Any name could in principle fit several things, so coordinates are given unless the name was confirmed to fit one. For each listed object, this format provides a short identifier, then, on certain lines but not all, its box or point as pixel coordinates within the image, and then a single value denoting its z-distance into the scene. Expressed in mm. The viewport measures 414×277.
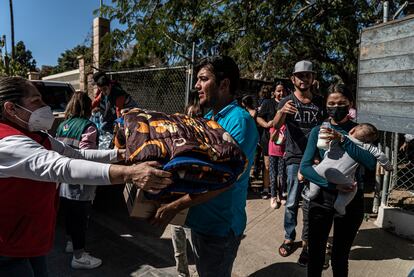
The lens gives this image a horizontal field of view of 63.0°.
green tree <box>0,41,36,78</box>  45688
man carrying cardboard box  1858
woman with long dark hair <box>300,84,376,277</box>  2619
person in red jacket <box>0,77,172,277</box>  1491
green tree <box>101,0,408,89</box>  7430
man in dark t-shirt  3367
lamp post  25806
